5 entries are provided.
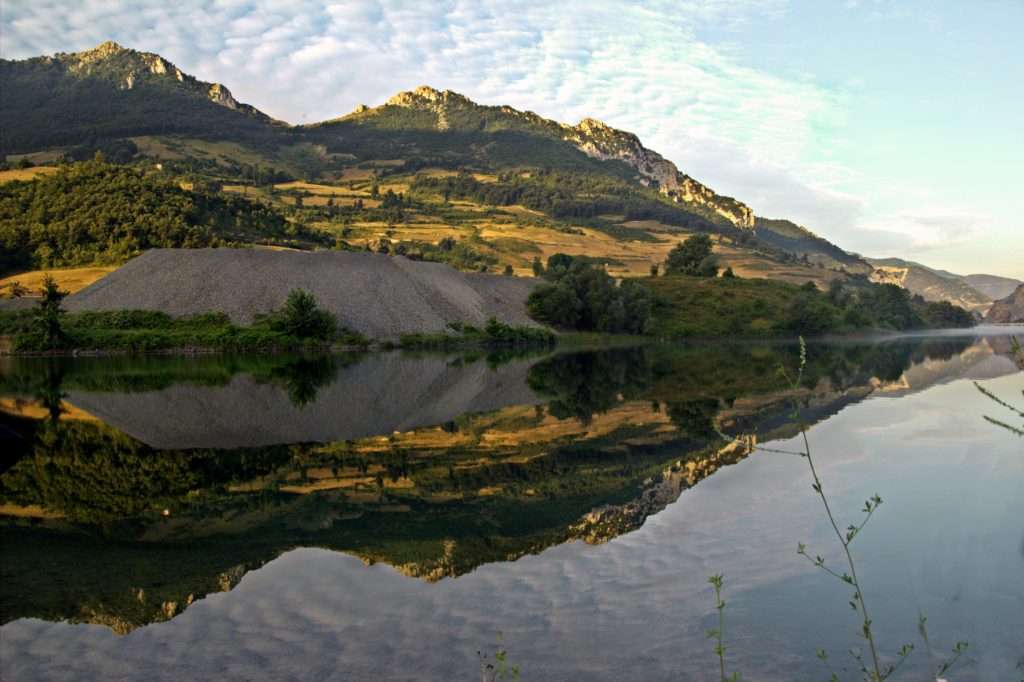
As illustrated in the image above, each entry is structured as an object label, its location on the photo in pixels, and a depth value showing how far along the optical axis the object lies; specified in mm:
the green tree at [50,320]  66688
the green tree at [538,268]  130575
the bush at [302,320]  75500
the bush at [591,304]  102375
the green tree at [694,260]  139250
